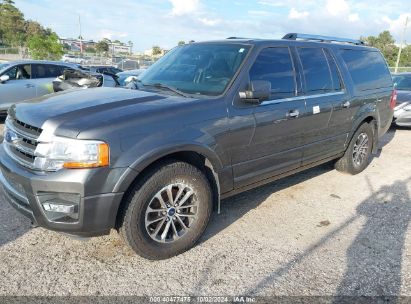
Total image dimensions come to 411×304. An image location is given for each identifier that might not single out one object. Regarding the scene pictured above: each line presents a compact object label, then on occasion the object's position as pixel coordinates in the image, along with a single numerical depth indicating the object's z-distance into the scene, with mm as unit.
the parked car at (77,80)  7727
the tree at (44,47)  25656
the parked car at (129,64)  29547
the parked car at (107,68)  18791
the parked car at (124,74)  10897
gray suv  2771
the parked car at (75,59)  34700
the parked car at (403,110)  9430
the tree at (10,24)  51906
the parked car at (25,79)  8680
